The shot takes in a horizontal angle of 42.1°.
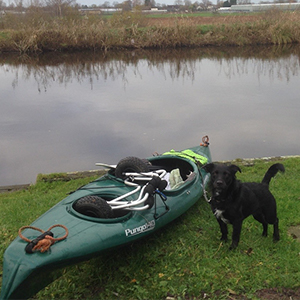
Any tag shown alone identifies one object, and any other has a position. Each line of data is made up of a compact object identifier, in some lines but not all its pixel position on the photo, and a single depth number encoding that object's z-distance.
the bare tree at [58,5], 23.62
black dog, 3.79
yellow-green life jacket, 6.01
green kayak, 3.28
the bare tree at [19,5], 24.22
